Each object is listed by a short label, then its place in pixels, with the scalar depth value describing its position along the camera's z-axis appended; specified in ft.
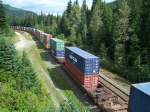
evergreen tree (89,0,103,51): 210.38
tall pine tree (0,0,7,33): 196.02
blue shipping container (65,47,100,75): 107.55
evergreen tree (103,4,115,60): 187.08
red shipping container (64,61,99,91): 108.27
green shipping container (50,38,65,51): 173.06
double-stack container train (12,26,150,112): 62.39
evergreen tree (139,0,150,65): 146.10
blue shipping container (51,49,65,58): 176.37
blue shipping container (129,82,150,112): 59.31
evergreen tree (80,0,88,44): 256.66
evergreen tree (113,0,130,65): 160.15
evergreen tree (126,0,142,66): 151.04
